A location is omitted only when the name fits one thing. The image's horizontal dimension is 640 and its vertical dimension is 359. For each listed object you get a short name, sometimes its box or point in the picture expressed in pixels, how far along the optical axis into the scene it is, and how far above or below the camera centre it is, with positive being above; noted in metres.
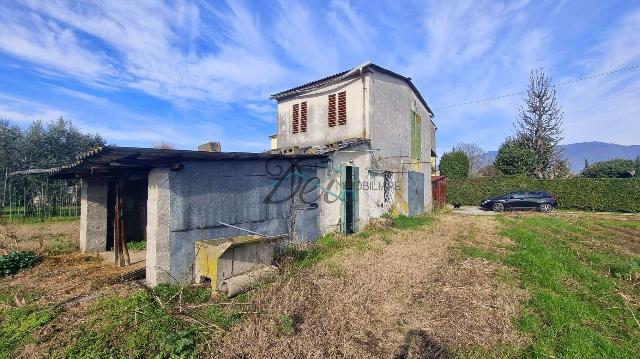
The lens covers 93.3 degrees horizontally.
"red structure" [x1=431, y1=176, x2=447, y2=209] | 20.50 -0.53
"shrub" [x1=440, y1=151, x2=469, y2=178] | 30.11 +1.74
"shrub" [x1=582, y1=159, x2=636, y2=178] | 27.48 +1.16
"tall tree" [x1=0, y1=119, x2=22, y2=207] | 18.84 +2.13
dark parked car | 19.03 -1.24
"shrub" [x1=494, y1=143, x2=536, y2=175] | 26.41 +1.92
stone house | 6.13 +0.15
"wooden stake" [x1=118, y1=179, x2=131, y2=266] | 7.54 -0.93
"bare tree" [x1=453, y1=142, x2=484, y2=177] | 56.69 +5.46
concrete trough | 5.48 -1.40
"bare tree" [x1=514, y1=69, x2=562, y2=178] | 27.16 +4.69
